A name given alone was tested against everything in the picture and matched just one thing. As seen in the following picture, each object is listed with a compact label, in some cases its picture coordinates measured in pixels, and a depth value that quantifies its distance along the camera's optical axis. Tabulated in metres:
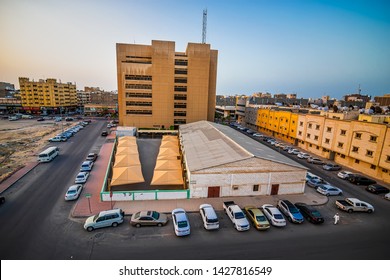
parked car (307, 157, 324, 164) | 39.14
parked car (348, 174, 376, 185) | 30.25
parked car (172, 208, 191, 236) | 17.33
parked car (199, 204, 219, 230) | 18.31
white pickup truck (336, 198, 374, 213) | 22.44
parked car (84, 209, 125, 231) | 18.06
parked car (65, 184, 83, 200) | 23.16
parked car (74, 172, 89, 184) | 27.68
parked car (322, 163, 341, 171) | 36.12
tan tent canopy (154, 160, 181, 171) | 28.16
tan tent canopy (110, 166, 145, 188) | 25.04
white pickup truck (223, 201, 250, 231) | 18.35
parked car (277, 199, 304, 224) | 19.78
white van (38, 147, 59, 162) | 35.41
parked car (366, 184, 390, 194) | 27.36
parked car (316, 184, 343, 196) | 26.31
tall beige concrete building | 59.53
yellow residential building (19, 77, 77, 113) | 100.38
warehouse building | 23.83
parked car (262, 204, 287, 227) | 19.08
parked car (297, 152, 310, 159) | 41.91
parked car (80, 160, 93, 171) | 32.12
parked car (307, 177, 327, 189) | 28.30
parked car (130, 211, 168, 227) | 18.61
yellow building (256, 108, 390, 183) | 31.38
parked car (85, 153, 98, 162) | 37.42
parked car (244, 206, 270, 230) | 18.44
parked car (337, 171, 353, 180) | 32.16
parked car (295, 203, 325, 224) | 19.73
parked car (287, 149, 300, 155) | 44.87
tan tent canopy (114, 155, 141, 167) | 29.16
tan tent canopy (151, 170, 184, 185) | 25.09
